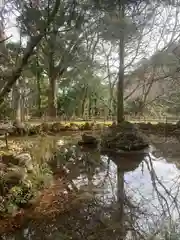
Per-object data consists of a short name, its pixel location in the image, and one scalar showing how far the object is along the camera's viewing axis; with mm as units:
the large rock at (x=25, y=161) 3580
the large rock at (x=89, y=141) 5739
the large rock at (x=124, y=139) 5263
